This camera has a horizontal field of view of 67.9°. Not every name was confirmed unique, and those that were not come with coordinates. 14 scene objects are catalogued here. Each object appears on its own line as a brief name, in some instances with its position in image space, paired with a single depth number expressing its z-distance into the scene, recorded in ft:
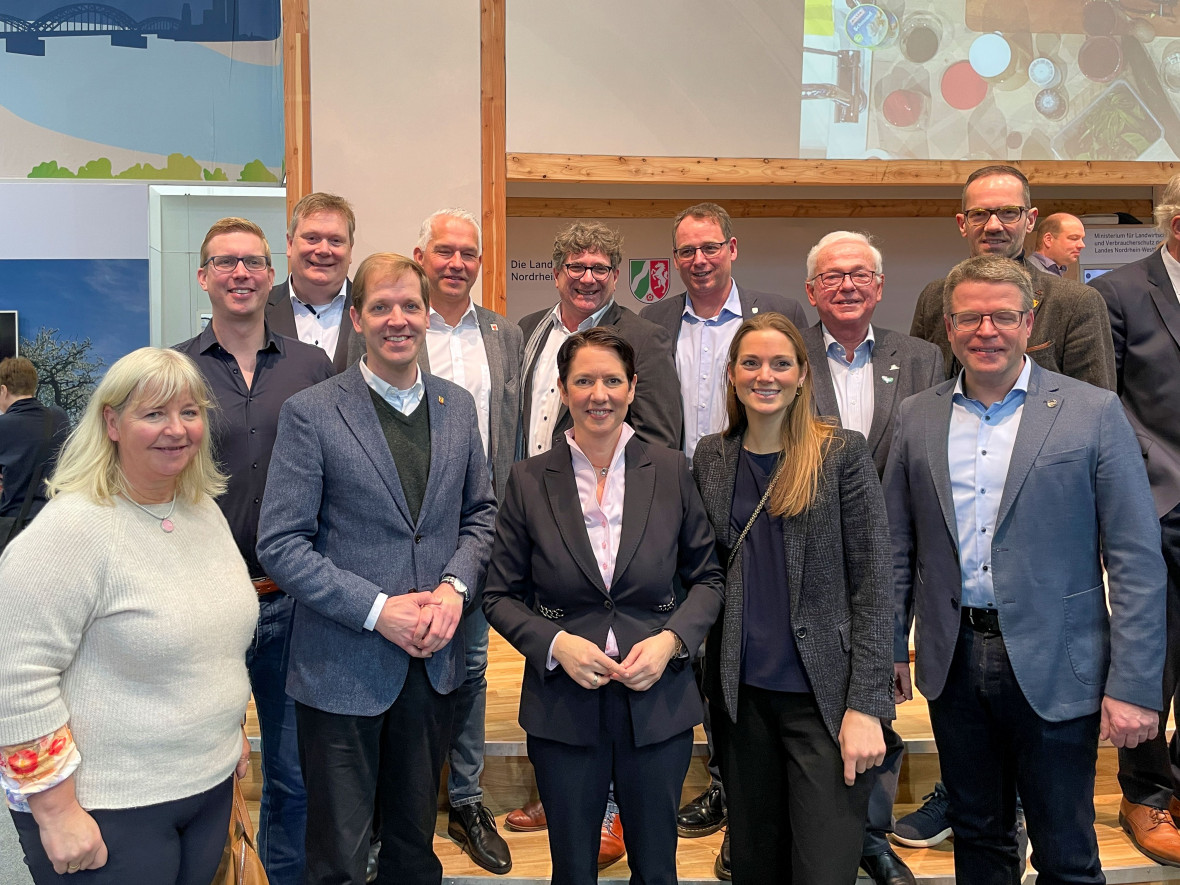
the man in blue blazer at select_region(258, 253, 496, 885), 6.71
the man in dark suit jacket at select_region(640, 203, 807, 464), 9.82
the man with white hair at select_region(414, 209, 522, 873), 9.16
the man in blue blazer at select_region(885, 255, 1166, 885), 6.74
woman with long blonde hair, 6.75
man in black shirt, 7.67
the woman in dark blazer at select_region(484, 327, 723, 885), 6.73
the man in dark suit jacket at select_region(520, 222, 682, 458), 8.62
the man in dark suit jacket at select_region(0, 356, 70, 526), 12.71
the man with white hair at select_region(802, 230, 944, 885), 8.66
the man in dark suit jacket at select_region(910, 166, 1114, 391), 8.55
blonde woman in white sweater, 5.20
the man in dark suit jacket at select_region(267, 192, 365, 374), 9.38
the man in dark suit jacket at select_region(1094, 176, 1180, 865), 8.53
